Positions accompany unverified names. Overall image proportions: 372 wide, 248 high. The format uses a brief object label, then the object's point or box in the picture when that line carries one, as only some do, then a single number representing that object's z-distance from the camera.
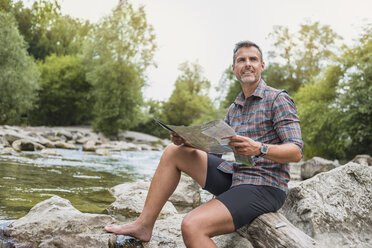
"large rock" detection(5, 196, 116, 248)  2.51
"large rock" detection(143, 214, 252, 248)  2.61
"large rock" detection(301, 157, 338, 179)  9.30
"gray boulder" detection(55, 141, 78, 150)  13.53
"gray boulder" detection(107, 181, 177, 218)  3.83
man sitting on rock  2.07
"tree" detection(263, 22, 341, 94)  28.97
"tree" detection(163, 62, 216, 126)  39.50
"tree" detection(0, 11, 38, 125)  17.20
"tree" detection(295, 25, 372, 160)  14.77
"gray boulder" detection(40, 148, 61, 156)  9.99
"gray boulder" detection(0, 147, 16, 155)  8.85
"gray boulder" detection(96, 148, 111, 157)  12.60
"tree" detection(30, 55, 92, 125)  28.11
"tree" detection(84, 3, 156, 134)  25.61
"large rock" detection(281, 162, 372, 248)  2.58
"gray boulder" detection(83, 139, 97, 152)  13.52
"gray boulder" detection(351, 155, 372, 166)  9.46
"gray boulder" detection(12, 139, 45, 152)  10.47
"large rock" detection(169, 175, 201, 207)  4.98
